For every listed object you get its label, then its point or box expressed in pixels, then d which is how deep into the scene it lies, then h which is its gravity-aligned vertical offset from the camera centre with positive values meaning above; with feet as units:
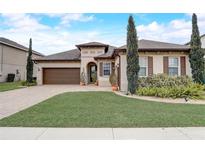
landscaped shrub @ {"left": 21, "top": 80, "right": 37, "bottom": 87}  80.36 -2.58
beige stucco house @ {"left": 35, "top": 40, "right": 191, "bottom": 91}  54.39 +4.72
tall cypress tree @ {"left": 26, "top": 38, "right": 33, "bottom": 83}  83.05 +4.12
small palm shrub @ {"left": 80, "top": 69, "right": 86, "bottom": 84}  85.23 -0.38
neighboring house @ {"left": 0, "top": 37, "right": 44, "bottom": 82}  101.09 +9.31
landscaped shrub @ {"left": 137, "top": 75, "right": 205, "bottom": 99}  41.29 -2.27
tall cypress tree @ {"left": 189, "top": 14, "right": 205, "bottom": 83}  50.37 +5.01
